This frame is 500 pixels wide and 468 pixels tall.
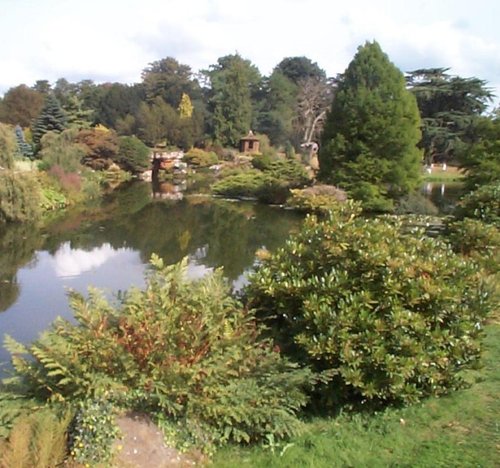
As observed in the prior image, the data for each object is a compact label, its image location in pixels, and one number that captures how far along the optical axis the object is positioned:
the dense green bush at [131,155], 40.00
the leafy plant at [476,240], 7.94
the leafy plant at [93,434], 3.20
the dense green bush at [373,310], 4.21
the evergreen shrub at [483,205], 9.27
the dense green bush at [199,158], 45.28
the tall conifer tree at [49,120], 40.78
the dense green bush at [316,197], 22.78
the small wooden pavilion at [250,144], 48.41
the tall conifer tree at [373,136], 23.83
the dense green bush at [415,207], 22.84
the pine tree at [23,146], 34.91
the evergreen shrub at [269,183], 27.94
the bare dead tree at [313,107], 50.34
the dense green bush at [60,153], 28.20
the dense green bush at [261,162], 32.66
